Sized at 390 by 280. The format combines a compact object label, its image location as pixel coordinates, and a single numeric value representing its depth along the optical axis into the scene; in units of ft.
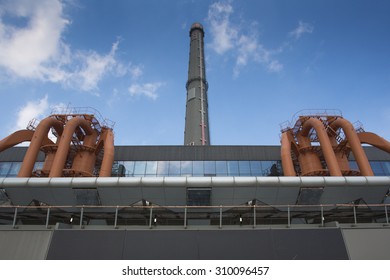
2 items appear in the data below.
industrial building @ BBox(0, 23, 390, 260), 47.75
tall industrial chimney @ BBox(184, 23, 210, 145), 175.94
